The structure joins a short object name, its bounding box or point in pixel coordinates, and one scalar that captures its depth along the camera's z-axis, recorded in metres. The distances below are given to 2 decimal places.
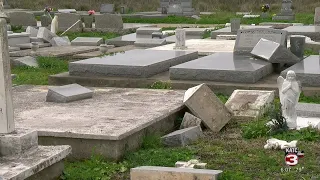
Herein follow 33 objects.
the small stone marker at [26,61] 13.54
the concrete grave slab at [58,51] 14.92
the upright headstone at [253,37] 11.73
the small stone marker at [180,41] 14.14
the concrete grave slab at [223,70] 9.83
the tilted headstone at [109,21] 22.05
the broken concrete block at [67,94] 8.26
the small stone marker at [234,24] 18.38
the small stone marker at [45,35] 17.32
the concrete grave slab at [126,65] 10.51
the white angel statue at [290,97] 6.92
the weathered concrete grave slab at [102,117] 6.35
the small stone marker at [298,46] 11.66
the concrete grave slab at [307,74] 9.53
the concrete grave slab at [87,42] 17.34
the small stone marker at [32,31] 18.27
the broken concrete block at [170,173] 5.09
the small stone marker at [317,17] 21.69
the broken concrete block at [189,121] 7.43
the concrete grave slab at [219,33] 17.95
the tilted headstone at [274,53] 10.73
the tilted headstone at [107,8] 30.79
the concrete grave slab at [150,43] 15.68
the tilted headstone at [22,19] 24.31
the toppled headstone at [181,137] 6.75
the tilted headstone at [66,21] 22.52
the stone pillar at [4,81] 5.25
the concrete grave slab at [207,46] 13.79
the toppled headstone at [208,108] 7.47
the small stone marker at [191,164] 5.71
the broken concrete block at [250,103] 7.93
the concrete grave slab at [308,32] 17.06
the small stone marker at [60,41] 17.25
